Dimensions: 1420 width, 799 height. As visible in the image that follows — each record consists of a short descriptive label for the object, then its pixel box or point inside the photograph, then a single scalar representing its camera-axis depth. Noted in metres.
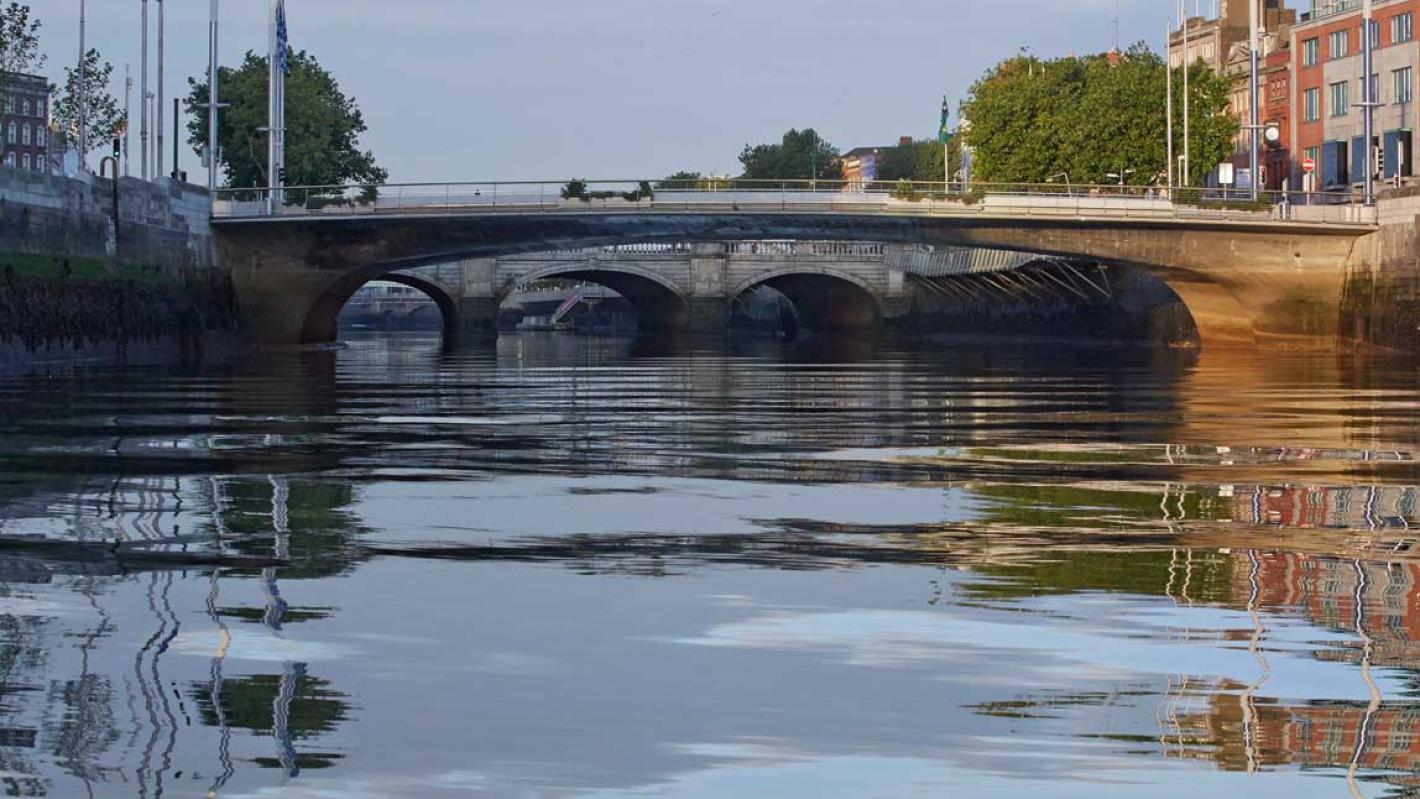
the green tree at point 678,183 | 74.69
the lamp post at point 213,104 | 81.81
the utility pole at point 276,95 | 81.56
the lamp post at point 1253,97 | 78.25
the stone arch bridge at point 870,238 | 73.44
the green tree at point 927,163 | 172.88
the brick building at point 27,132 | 155.38
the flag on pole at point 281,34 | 81.69
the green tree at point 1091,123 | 106.81
